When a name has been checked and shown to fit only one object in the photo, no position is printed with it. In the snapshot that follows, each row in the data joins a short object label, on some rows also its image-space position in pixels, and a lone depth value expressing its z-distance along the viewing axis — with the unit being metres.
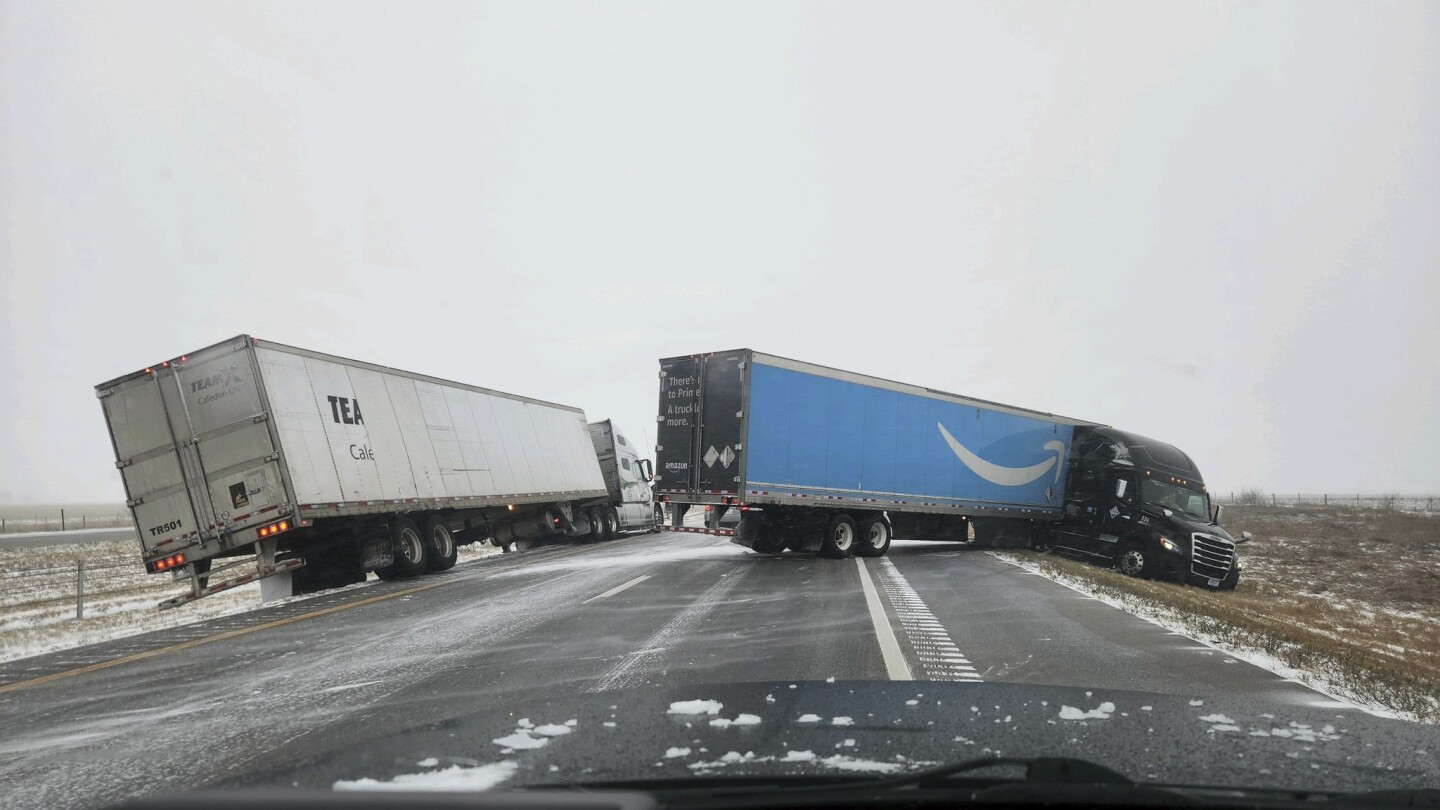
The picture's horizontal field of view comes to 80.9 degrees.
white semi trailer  12.66
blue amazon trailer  15.74
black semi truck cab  17.70
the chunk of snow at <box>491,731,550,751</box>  2.90
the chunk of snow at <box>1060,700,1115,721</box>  3.36
